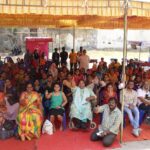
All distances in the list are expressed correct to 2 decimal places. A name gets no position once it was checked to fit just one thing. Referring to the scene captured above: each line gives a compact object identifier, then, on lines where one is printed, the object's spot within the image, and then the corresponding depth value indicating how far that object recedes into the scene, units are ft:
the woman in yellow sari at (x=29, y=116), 14.18
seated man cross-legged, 13.79
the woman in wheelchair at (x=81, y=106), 15.41
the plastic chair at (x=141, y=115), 16.20
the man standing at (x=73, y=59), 32.63
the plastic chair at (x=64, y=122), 15.52
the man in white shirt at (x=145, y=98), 16.30
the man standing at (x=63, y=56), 34.12
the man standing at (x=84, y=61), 30.04
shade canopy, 13.17
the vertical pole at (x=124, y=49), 13.93
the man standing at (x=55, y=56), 33.77
